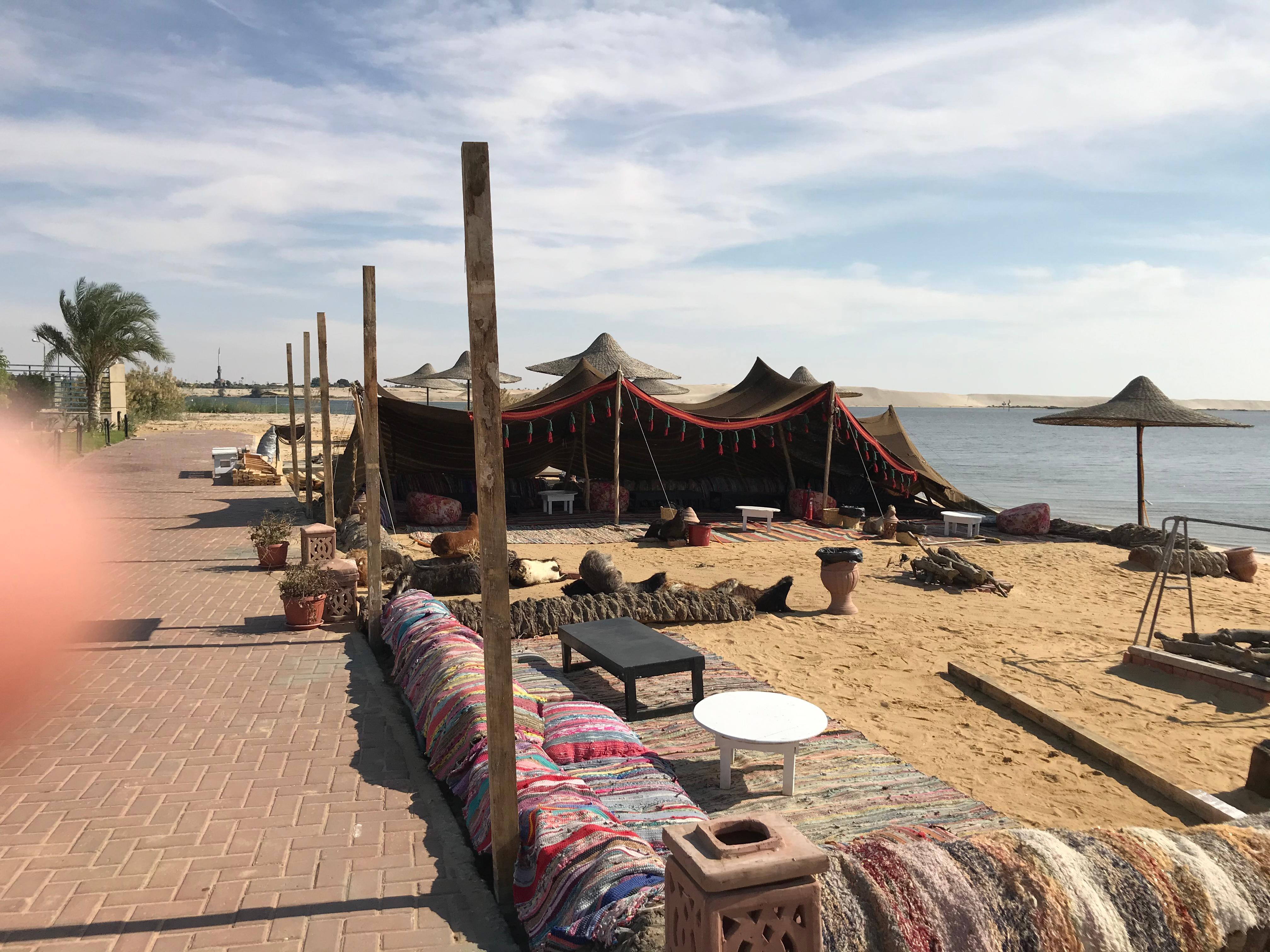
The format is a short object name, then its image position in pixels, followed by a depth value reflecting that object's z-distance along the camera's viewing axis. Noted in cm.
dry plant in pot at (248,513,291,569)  993
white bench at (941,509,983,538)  1396
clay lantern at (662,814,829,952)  210
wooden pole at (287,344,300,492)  1569
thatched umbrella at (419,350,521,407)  2073
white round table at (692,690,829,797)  436
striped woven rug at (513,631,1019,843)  418
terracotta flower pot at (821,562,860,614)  861
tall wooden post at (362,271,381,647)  670
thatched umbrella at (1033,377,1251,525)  1377
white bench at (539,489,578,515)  1543
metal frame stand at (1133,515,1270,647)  659
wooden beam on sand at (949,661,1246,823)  431
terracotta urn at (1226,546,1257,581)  1108
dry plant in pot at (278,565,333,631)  728
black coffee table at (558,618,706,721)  556
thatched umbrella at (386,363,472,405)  2314
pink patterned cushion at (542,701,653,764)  438
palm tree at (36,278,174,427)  2708
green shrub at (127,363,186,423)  4131
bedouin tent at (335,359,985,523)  1410
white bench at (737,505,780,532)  1409
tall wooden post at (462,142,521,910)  316
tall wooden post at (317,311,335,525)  1005
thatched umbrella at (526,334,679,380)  2088
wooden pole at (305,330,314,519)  1352
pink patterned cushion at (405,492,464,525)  1381
